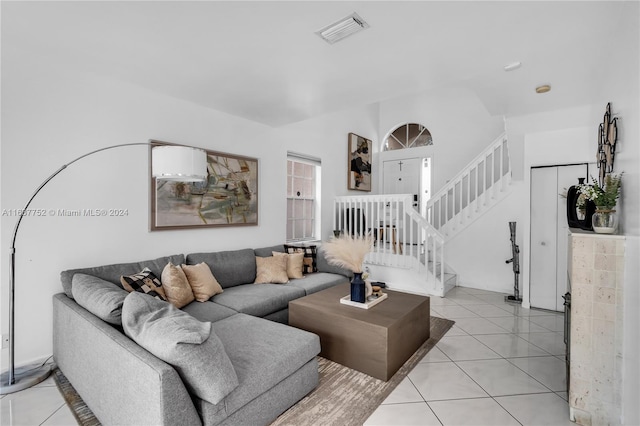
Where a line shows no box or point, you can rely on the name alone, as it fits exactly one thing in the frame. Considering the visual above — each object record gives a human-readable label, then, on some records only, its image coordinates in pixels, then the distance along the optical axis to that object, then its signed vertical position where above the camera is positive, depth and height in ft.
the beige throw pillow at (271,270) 12.09 -2.28
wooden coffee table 7.68 -3.10
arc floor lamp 7.23 +0.90
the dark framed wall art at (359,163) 20.13 +3.31
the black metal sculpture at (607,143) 6.96 +1.73
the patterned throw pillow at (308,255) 13.75 -1.94
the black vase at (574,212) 7.72 +0.05
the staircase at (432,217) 15.60 -0.22
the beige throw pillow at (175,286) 8.88 -2.15
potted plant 6.20 +0.16
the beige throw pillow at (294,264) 12.85 -2.15
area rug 6.16 -4.06
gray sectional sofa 4.70 -2.79
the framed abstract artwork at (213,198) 10.78 +0.53
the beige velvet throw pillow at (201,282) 9.75 -2.22
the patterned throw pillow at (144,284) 8.29 -1.96
